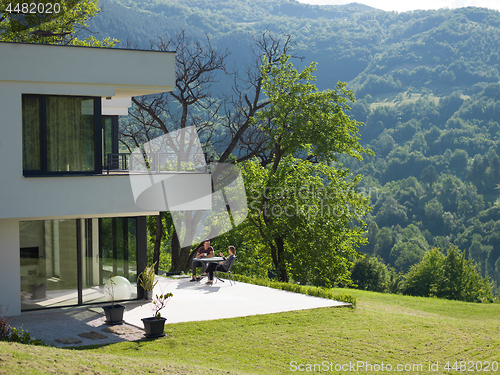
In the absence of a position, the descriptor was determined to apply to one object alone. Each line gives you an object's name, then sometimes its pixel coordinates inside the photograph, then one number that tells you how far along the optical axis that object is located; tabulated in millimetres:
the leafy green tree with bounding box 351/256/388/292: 62419
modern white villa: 12156
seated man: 18359
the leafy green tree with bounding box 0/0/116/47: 20406
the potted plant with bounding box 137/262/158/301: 14023
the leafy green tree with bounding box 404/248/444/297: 54906
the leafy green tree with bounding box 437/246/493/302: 52375
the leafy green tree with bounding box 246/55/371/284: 24547
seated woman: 17453
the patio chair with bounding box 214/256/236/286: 17562
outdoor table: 17909
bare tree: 30453
